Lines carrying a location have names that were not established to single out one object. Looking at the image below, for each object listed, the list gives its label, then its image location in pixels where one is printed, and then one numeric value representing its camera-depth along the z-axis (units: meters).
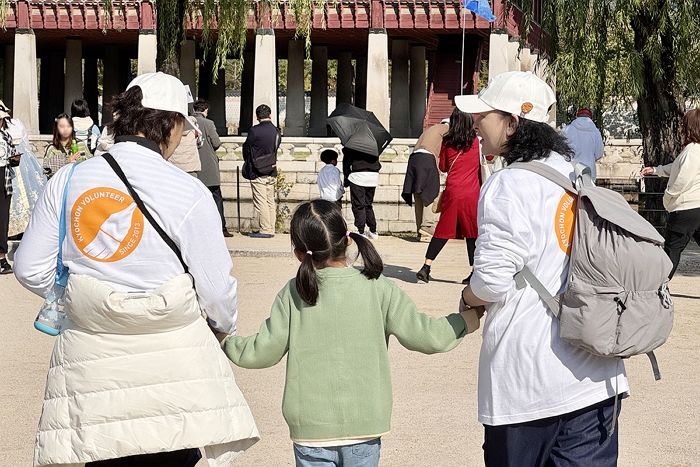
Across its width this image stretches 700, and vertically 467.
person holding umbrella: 16.73
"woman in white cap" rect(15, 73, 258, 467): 3.75
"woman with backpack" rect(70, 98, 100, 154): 15.80
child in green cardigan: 4.07
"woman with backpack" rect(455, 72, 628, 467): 3.88
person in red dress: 12.11
